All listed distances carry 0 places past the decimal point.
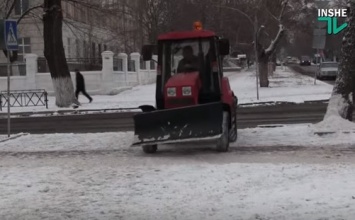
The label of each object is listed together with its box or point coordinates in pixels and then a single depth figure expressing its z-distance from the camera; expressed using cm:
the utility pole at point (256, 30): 2645
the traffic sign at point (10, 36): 1402
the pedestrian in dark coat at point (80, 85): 2716
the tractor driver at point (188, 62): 1095
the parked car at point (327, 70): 4909
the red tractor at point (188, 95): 1020
